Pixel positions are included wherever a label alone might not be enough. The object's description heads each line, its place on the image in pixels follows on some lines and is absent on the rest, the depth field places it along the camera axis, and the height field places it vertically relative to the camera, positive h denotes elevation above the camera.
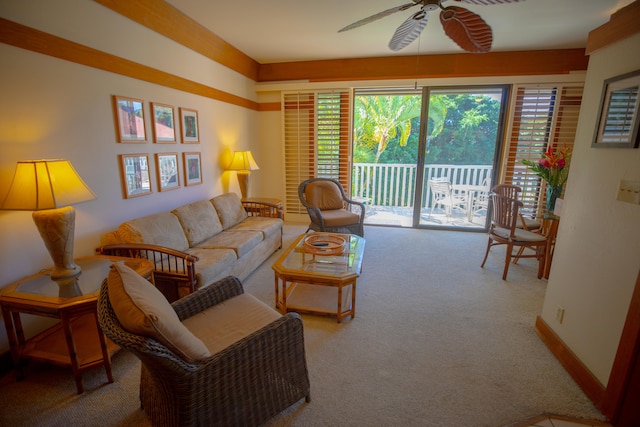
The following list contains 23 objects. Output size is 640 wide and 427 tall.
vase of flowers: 3.16 -0.17
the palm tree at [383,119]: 5.87 +0.70
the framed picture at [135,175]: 2.62 -0.22
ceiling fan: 2.08 +0.96
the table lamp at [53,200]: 1.68 -0.29
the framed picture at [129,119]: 2.53 +0.27
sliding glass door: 4.86 +0.03
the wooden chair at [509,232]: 3.19 -0.84
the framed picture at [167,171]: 3.06 -0.22
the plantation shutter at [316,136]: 4.95 +0.27
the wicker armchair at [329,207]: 3.97 -0.77
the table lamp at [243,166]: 4.27 -0.21
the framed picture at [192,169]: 3.47 -0.21
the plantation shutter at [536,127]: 4.32 +0.41
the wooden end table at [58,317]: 1.63 -0.95
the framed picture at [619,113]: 1.57 +0.24
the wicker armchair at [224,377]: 1.15 -0.99
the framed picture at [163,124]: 2.95 +0.26
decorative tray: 2.76 -0.88
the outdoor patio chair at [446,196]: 5.71 -0.79
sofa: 2.37 -0.89
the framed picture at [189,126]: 3.36 +0.28
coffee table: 2.39 -0.98
